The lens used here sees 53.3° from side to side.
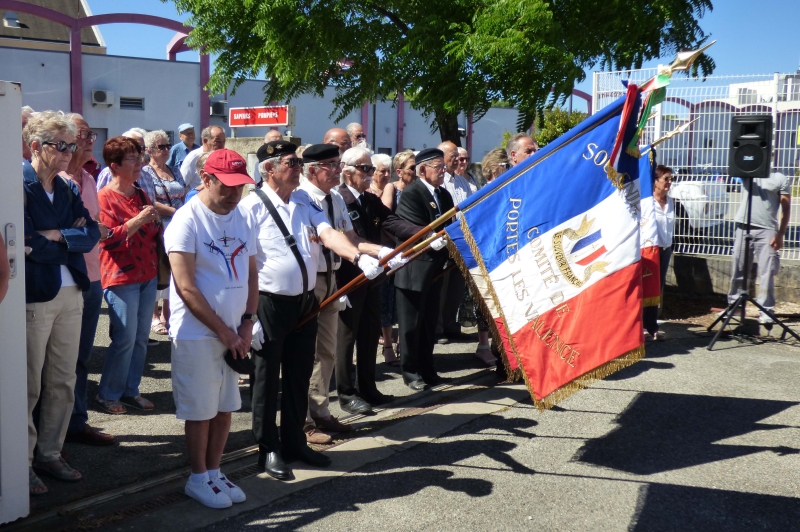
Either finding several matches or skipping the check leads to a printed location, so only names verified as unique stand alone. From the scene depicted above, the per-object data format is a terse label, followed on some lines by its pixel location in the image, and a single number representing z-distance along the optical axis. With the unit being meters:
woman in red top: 5.61
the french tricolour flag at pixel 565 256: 4.83
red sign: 14.39
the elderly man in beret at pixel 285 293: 4.65
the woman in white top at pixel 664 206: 9.27
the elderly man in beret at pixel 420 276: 6.67
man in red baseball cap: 4.01
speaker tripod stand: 8.89
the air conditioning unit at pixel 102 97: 27.89
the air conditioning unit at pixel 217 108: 31.28
